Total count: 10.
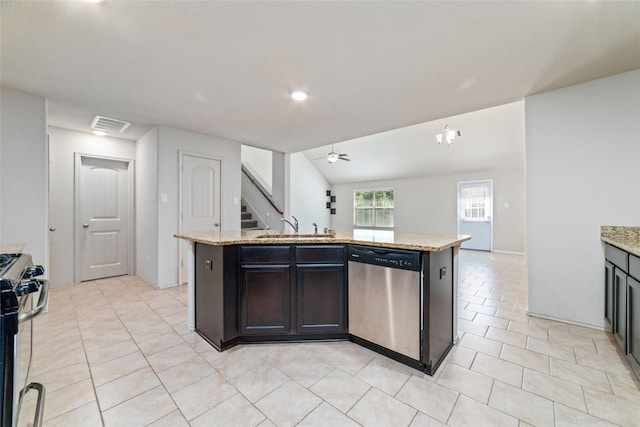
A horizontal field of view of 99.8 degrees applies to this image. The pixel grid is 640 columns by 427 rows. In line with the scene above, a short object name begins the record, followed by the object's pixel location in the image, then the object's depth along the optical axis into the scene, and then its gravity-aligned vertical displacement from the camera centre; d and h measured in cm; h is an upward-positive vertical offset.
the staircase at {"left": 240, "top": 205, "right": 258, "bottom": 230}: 622 -15
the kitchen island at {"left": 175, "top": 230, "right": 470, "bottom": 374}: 214 -63
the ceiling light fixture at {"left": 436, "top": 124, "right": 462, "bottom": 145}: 424 +125
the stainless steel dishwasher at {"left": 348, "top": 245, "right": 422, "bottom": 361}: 188 -64
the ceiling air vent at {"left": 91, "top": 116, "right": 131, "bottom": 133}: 351 +124
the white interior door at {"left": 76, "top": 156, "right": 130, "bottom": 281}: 413 -6
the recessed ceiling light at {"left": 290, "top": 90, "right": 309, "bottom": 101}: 271 +122
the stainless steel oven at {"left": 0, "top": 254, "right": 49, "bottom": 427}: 85 -38
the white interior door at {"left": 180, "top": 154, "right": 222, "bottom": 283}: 405 +28
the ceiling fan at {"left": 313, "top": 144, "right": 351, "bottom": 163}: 618 +132
